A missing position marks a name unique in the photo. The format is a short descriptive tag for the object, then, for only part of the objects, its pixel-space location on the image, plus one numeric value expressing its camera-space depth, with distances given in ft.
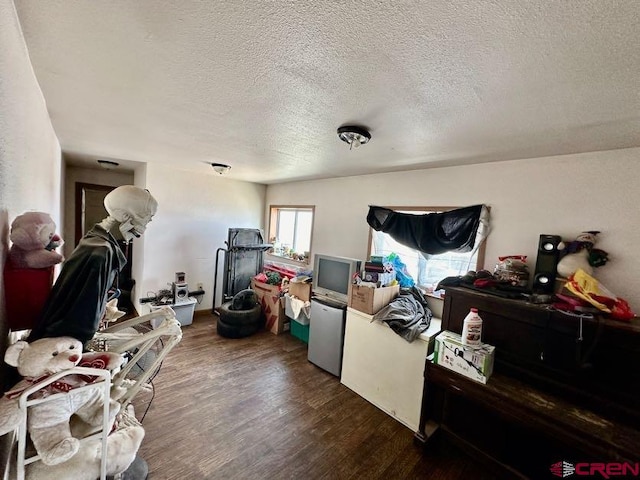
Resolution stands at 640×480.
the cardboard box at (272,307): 12.50
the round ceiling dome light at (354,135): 5.56
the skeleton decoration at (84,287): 3.05
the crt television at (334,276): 9.44
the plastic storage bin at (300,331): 11.77
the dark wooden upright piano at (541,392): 4.61
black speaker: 6.29
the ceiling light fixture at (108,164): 11.68
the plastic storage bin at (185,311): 12.12
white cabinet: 7.09
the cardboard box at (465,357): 5.69
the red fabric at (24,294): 3.17
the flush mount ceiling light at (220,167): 10.55
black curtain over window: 7.93
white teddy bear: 2.66
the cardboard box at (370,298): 8.20
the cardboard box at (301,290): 11.41
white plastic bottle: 5.87
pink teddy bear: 3.13
